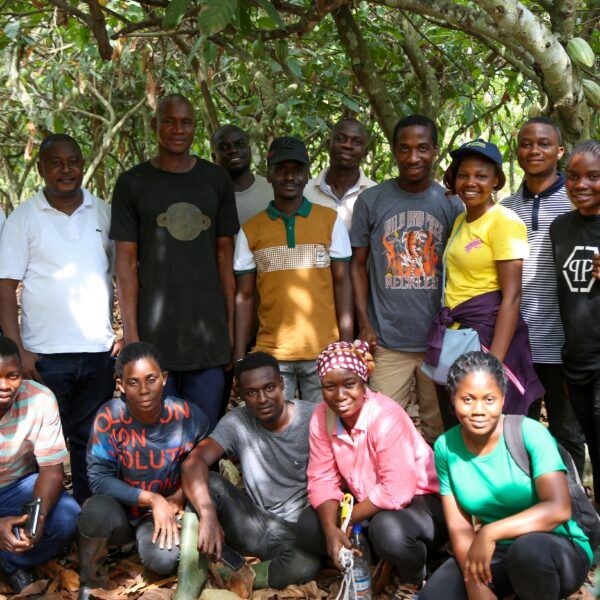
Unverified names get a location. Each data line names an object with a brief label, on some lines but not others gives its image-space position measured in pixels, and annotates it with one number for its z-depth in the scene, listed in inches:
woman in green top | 110.7
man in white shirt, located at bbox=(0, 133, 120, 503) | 148.6
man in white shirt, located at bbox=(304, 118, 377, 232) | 169.9
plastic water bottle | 124.2
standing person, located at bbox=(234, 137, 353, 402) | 153.6
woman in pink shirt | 127.3
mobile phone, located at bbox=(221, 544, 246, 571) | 132.6
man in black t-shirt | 150.0
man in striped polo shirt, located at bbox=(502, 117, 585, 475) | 137.6
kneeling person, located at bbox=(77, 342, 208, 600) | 133.9
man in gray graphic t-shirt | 148.7
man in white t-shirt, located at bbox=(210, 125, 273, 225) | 180.5
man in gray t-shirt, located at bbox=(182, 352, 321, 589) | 134.4
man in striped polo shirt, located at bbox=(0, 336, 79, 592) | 135.9
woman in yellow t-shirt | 131.3
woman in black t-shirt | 127.2
